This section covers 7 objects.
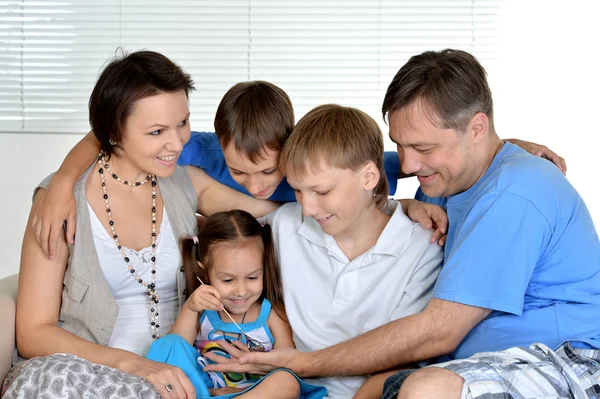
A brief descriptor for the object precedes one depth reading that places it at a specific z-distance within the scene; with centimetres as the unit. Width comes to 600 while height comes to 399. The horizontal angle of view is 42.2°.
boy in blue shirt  223
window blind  454
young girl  218
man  181
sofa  208
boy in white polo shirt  210
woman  212
